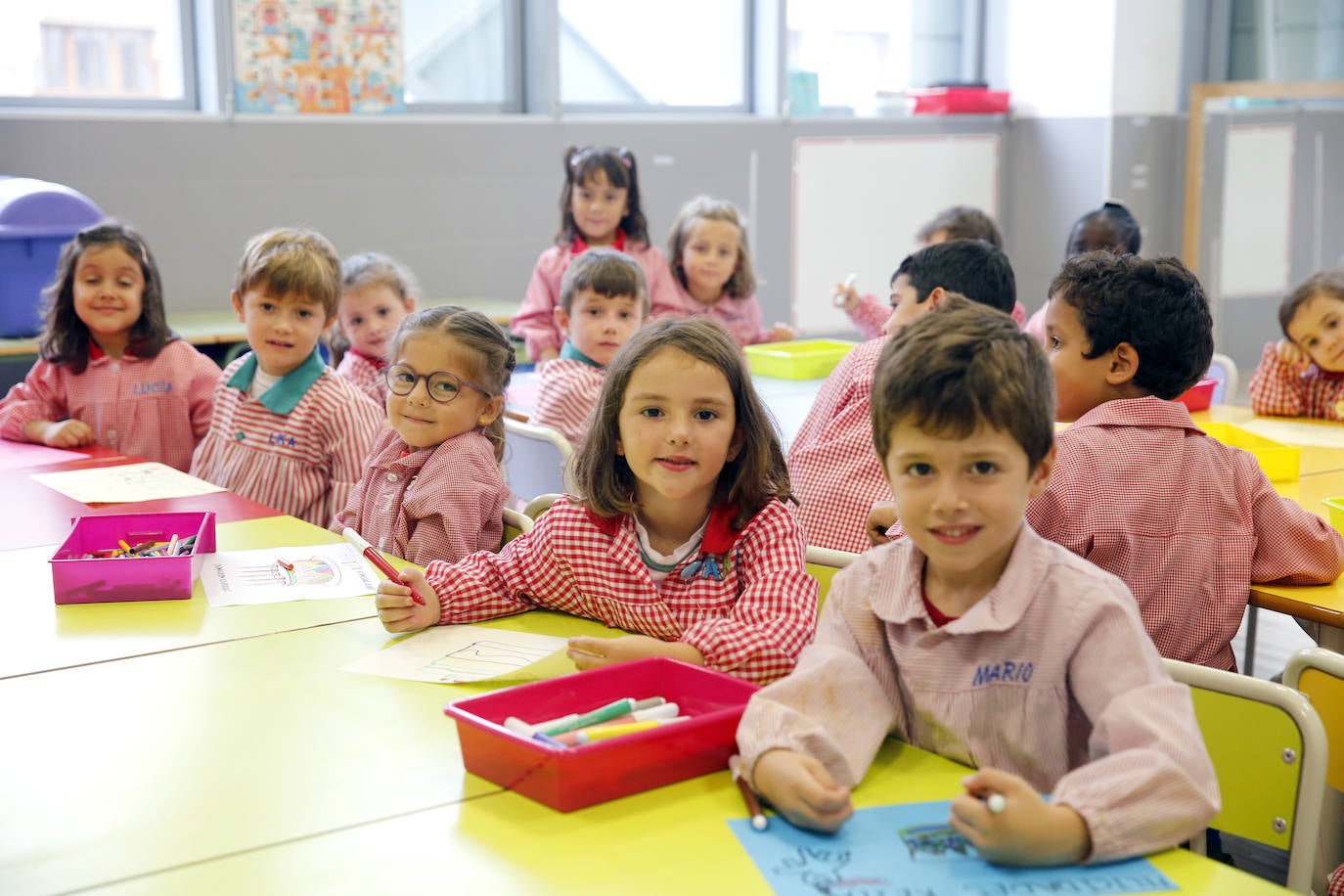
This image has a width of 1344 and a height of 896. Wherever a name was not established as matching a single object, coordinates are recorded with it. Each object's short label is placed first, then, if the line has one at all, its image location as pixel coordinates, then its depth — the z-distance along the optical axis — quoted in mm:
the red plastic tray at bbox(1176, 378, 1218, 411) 3363
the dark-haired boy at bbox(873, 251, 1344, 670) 1997
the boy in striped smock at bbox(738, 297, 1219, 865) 1200
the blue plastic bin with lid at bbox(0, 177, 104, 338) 4098
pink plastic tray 1906
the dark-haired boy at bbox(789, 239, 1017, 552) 2656
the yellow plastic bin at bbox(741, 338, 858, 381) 4145
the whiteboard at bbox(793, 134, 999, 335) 6945
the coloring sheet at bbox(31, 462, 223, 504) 2570
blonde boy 2865
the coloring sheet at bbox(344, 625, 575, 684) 1616
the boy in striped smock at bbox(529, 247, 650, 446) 3369
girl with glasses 2295
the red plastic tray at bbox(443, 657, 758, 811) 1229
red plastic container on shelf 7215
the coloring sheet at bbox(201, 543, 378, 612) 1951
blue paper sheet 1075
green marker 1308
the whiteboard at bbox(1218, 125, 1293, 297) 7254
